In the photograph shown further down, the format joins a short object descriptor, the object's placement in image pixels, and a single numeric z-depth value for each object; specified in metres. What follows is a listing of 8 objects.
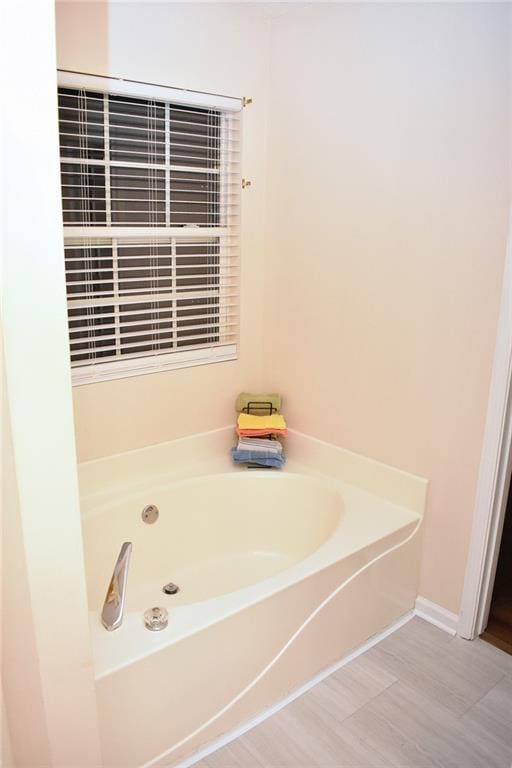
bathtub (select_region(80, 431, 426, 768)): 1.76
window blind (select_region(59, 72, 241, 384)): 2.39
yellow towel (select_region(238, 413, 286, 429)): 2.93
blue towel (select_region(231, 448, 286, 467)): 2.90
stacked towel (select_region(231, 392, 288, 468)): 2.90
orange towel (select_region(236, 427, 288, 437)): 2.92
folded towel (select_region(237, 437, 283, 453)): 2.90
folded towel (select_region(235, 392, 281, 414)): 3.03
